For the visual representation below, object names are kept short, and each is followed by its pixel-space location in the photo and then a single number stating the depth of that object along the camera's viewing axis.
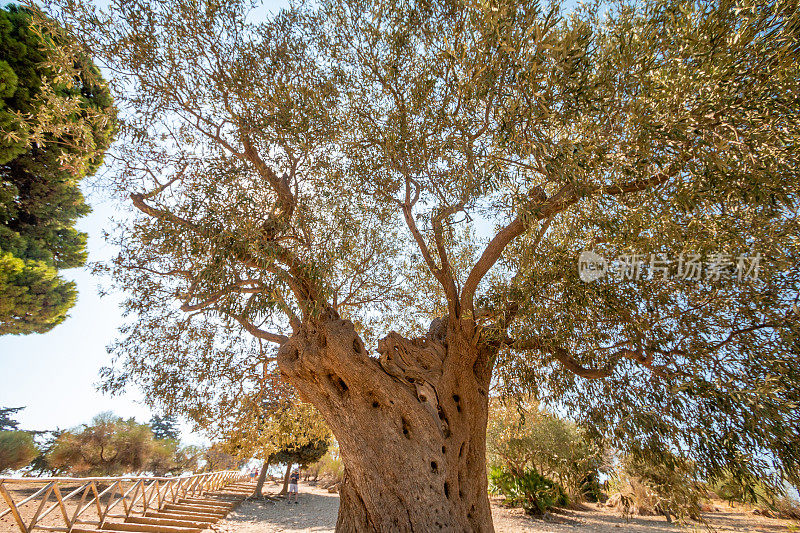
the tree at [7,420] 33.88
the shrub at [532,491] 15.58
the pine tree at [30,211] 12.25
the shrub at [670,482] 5.22
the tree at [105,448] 20.32
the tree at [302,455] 20.93
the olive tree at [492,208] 4.21
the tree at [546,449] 15.82
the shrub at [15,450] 16.89
